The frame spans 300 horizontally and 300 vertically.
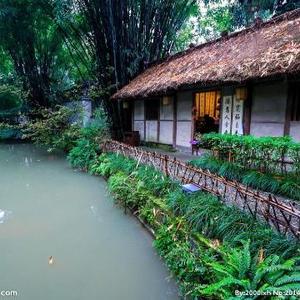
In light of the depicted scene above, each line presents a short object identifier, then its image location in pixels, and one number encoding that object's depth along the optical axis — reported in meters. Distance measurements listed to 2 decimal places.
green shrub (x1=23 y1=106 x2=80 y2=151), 12.14
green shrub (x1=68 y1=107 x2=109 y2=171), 10.25
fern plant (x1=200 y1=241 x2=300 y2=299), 2.64
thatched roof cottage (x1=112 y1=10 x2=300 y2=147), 6.36
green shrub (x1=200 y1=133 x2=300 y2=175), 5.29
